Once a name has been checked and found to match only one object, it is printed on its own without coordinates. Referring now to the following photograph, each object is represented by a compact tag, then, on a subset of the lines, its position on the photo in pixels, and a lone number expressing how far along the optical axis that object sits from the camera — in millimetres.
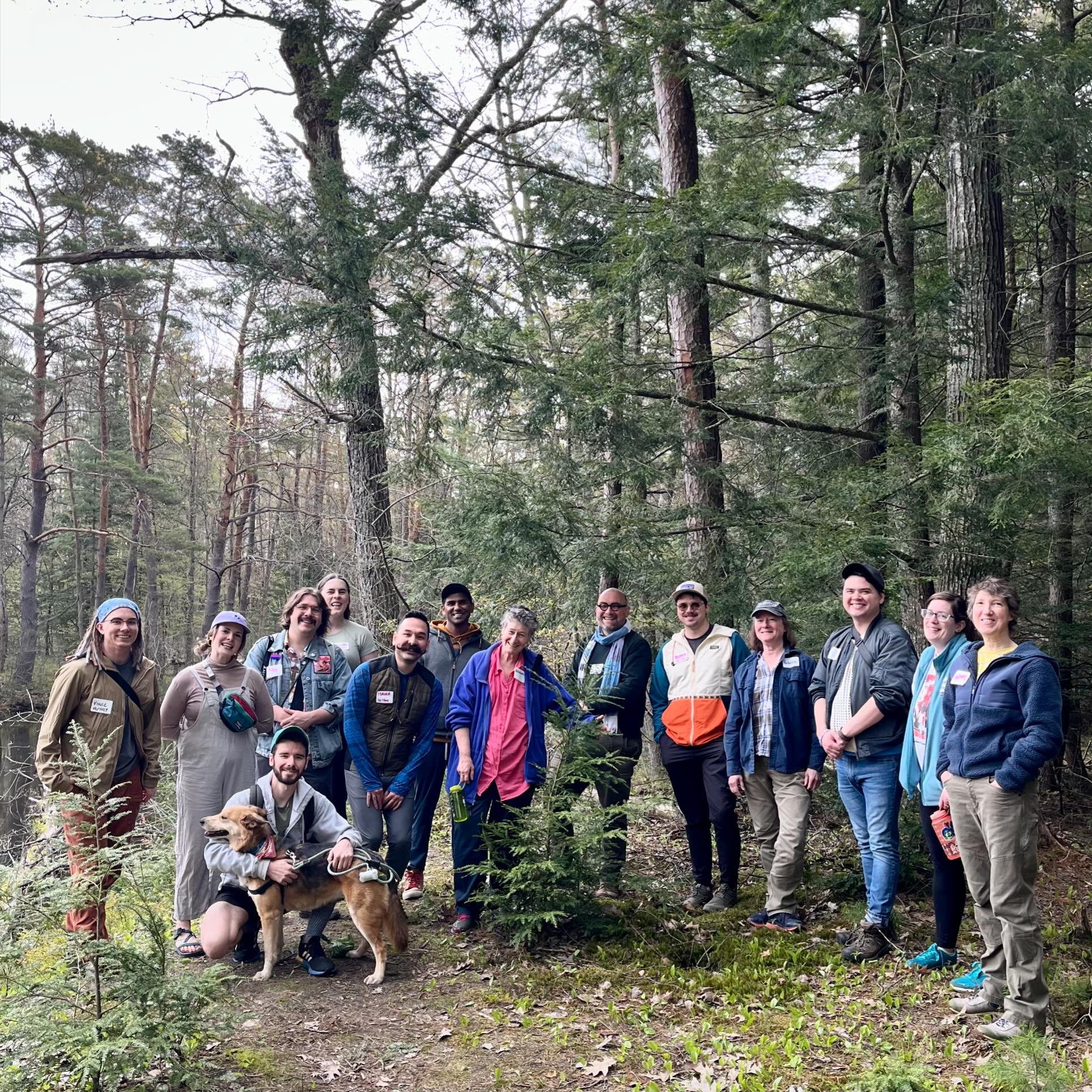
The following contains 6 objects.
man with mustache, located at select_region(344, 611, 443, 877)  5445
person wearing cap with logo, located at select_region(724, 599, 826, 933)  5465
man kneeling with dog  4547
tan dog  4543
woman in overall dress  5105
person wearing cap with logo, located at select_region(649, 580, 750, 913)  5805
